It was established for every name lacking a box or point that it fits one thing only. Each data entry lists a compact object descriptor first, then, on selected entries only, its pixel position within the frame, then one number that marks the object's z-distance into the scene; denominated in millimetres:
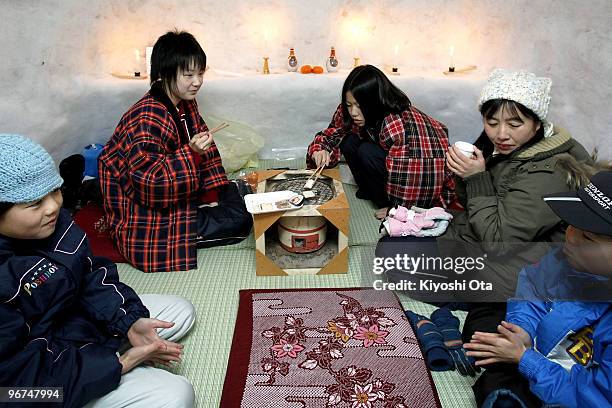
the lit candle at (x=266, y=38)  3662
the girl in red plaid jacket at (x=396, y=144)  2504
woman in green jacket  1729
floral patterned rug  1587
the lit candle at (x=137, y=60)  3482
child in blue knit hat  1202
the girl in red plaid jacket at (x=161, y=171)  2213
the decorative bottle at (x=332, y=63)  3561
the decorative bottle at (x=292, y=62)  3578
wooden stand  2139
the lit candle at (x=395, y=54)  3681
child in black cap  1158
